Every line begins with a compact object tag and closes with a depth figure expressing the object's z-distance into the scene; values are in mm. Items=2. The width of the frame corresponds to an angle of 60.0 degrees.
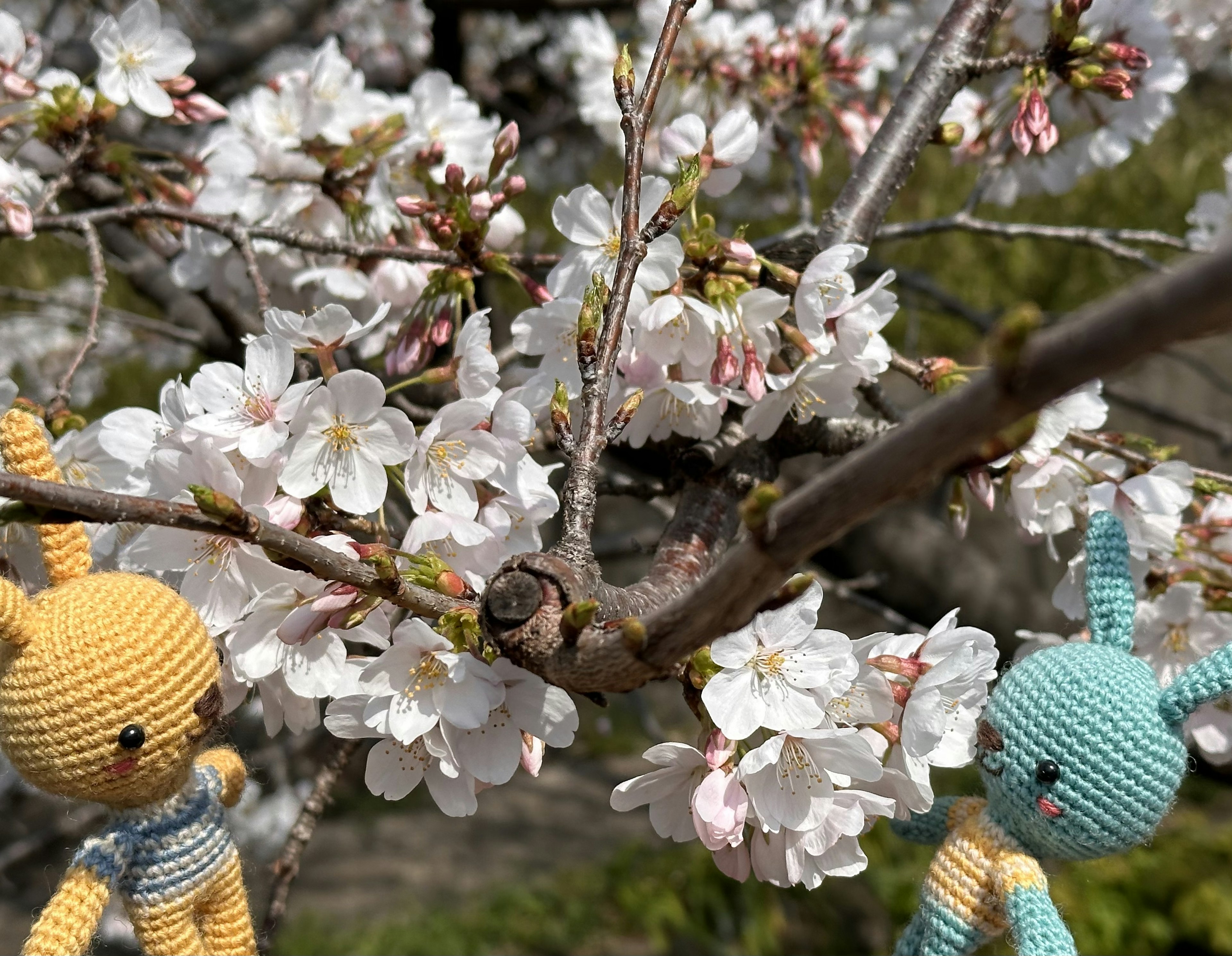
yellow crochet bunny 259
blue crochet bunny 284
